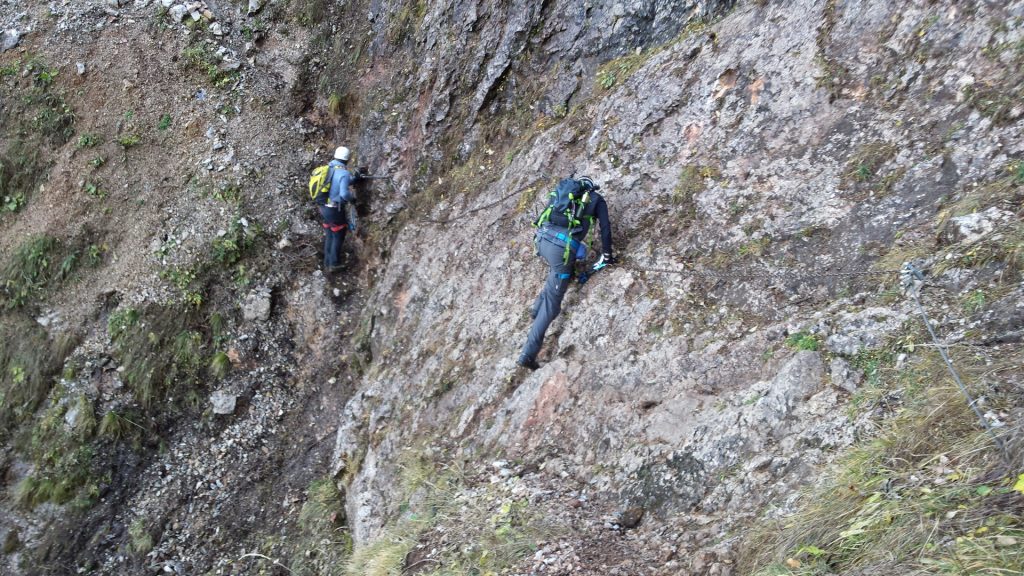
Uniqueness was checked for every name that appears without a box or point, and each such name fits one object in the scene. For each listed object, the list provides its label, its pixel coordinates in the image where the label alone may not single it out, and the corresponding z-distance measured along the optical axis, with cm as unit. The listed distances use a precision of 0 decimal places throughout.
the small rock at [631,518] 518
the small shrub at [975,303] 449
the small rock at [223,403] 994
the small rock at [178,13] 1204
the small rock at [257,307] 1040
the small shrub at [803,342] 511
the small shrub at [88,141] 1100
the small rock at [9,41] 1133
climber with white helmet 1005
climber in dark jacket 670
